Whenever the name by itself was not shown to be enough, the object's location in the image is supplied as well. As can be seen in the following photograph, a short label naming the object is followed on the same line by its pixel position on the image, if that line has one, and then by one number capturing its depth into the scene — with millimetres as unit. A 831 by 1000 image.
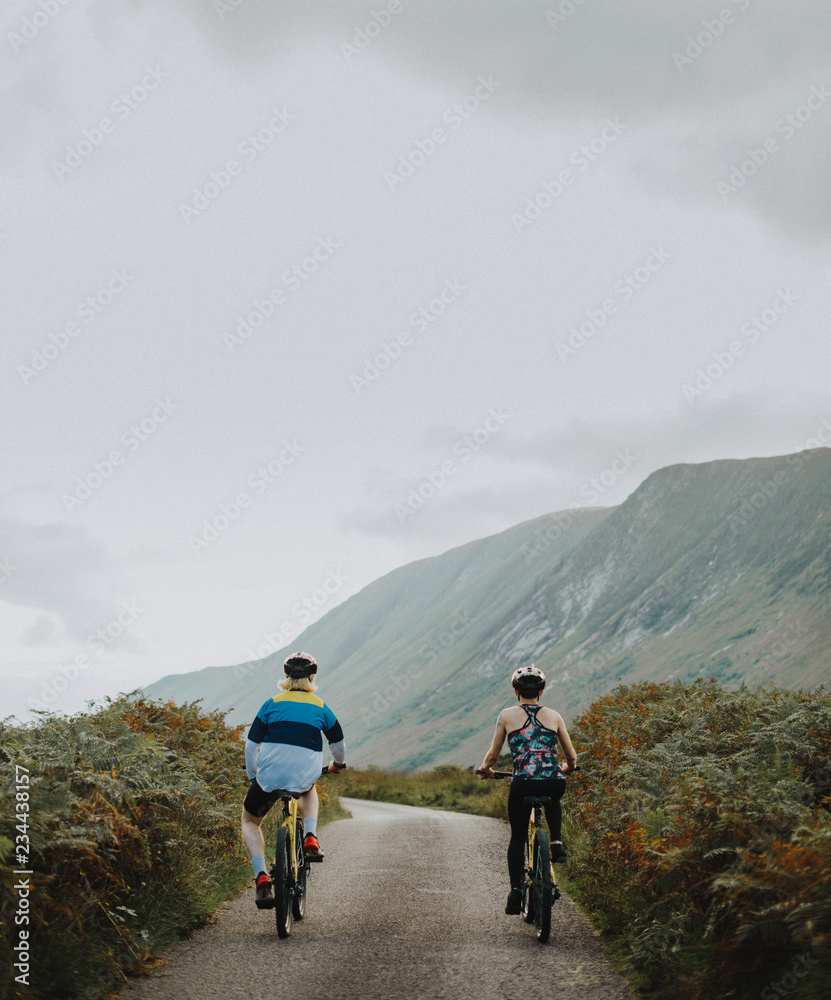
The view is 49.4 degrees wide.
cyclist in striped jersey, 7977
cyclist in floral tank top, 7988
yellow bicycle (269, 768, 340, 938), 7598
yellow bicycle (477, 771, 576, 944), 7598
